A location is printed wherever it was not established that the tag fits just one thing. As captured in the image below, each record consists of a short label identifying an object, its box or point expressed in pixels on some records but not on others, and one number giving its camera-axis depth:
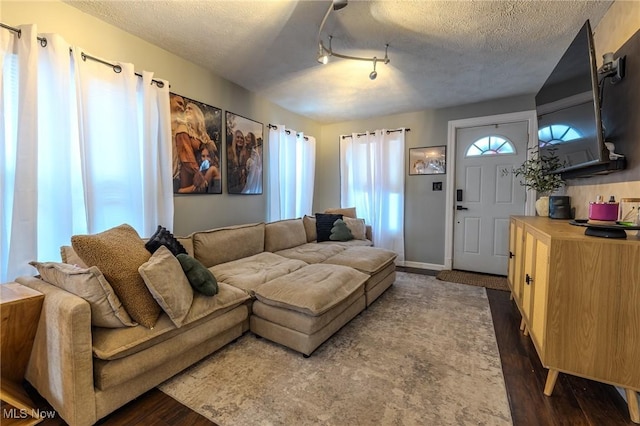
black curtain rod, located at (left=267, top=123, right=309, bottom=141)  3.87
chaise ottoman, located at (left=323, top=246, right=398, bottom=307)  2.74
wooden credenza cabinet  1.24
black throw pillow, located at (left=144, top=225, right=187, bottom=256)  1.86
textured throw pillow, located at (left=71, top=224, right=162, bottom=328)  1.48
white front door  3.72
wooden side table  1.26
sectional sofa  1.28
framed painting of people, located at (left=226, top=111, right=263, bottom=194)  3.31
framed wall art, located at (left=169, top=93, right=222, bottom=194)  2.72
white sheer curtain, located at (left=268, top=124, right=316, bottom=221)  3.91
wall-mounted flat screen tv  1.61
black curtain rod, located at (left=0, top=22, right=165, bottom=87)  1.71
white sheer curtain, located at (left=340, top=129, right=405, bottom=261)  4.39
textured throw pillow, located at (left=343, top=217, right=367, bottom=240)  4.08
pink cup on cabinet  1.37
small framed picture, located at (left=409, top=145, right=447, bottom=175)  4.11
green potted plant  2.62
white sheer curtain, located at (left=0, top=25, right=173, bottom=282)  1.73
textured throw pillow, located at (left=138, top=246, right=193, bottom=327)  1.52
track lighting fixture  1.82
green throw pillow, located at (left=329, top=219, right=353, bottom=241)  3.88
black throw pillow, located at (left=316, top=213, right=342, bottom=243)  3.95
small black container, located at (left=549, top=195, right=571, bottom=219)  2.35
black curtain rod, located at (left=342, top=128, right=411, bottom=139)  4.33
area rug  1.41
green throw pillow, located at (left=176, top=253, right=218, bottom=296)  1.82
